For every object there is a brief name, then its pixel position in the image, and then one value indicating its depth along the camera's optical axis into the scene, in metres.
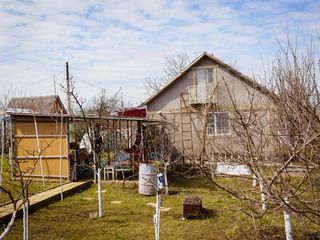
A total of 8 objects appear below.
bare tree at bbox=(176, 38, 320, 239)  2.29
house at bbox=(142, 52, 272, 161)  17.88
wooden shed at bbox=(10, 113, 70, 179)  12.52
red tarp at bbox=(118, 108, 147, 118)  18.98
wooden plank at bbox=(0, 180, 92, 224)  7.59
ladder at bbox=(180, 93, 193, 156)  18.11
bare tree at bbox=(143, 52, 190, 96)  36.84
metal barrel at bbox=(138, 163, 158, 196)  10.13
